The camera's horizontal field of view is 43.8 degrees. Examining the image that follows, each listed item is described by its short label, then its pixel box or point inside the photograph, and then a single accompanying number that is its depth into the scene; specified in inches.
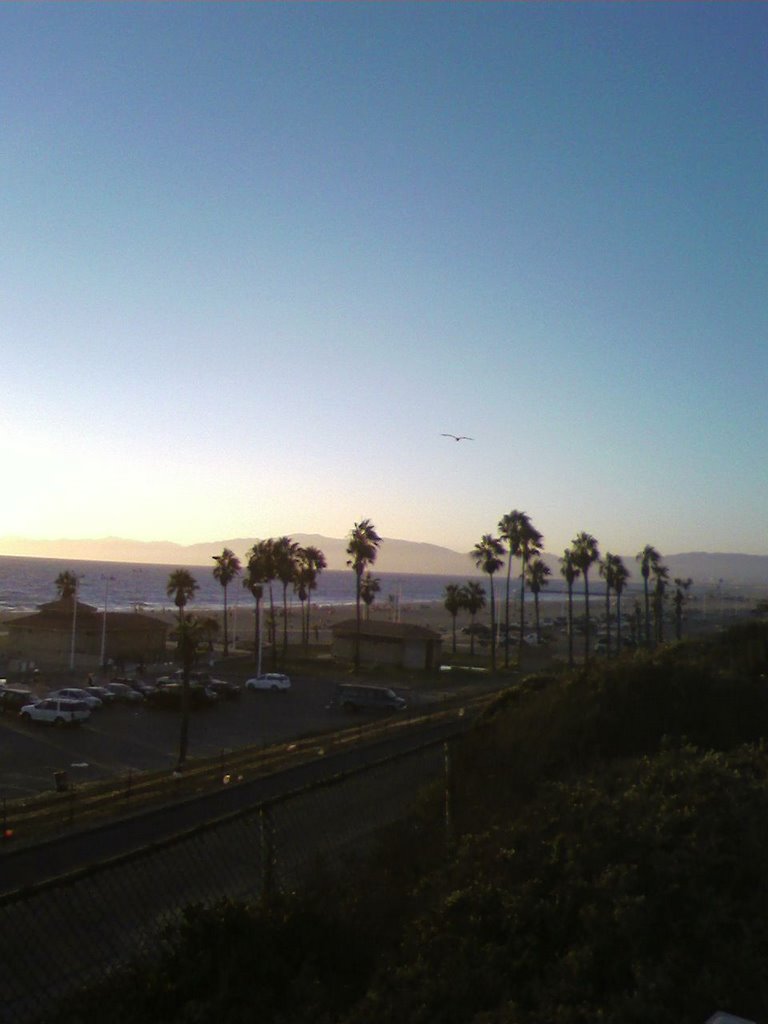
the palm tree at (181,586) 2628.0
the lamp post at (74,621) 2539.4
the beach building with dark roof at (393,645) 2541.8
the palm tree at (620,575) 3136.3
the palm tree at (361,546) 2588.6
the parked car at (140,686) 1907.5
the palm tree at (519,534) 2637.8
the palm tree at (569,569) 2910.9
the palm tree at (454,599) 3038.9
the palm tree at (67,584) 2851.9
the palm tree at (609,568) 3100.4
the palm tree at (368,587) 3096.5
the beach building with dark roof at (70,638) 2642.7
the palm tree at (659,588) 3053.6
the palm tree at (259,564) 2458.2
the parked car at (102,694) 1798.7
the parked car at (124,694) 1857.8
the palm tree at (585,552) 2844.5
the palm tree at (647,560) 3336.6
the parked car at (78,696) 1638.0
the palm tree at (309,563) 2815.0
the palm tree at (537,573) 3164.4
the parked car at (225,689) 1961.1
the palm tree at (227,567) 2805.1
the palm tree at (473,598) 3009.4
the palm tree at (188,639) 1393.2
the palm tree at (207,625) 1528.3
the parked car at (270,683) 2047.2
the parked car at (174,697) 1768.0
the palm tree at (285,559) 2506.2
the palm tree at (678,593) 2946.4
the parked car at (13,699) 1648.6
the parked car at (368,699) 1707.7
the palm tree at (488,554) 2709.2
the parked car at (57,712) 1537.9
